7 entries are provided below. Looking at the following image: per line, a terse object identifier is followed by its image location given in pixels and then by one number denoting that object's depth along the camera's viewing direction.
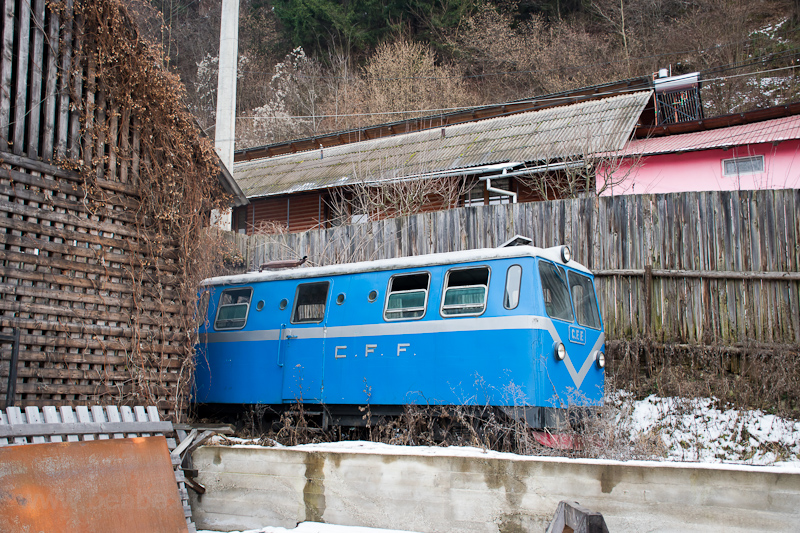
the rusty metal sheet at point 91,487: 5.27
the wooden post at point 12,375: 7.22
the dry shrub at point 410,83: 33.06
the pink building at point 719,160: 16.66
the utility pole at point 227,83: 16.50
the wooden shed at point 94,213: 7.63
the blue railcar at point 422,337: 7.84
